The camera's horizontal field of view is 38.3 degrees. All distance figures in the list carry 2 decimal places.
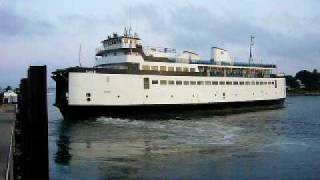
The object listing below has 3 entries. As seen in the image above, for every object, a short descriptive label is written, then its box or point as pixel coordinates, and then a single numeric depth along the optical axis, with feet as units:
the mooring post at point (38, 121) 29.04
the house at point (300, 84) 498.28
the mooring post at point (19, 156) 41.81
